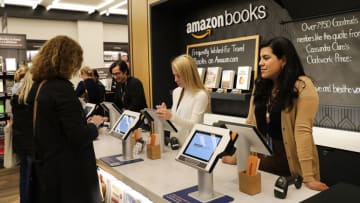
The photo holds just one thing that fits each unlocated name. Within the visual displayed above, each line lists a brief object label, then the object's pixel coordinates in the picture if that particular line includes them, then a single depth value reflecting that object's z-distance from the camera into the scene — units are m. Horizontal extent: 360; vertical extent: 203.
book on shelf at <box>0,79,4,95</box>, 5.86
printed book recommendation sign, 3.59
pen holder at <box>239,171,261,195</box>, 1.53
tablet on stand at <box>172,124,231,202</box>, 1.41
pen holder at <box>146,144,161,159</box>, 2.20
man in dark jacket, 3.55
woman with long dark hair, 1.77
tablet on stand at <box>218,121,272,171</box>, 1.57
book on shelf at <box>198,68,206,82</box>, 4.07
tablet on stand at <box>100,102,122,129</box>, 2.78
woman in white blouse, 2.53
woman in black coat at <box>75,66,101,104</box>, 5.86
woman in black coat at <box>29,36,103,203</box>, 1.77
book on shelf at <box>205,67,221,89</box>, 3.88
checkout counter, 1.53
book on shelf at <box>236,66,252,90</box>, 3.49
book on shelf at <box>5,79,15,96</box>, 5.90
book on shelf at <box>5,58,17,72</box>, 5.89
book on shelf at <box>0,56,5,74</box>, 5.84
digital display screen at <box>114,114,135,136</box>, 2.18
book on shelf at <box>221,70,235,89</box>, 3.70
